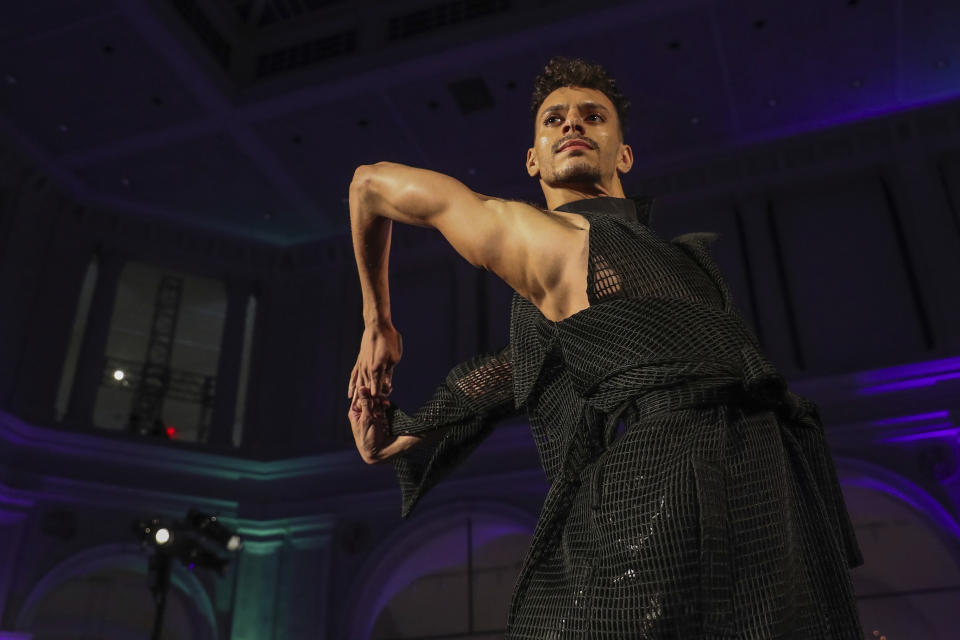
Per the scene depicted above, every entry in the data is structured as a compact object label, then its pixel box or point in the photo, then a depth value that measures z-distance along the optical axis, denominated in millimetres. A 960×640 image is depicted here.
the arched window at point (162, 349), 11883
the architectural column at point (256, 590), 10445
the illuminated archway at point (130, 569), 9938
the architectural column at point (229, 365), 11789
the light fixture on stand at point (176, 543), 8148
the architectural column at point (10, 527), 9391
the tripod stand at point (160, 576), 7886
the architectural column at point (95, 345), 10953
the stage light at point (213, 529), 9023
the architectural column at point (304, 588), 10273
